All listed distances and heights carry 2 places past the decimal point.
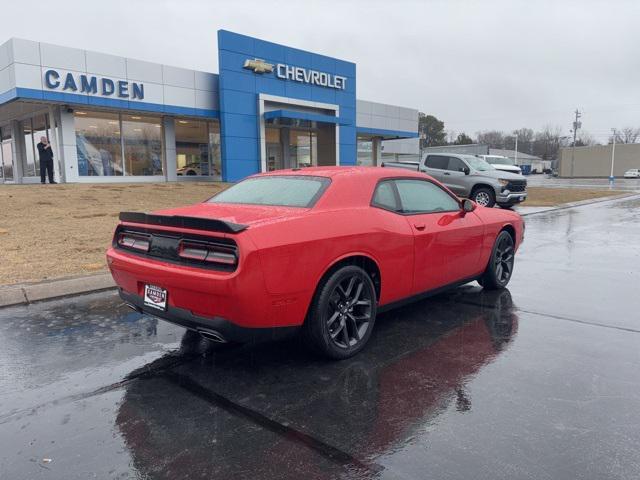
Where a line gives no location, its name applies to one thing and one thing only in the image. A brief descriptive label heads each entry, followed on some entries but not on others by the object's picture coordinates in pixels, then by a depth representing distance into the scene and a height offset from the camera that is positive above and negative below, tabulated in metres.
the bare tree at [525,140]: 128.25 +7.99
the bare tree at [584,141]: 123.29 +7.26
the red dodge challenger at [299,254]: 3.37 -0.64
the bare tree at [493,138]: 128.12 +8.54
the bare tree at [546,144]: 119.50 +6.36
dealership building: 18.45 +2.64
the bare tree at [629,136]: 115.56 +7.81
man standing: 17.91 +0.52
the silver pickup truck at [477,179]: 16.28 -0.30
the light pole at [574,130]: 73.76 +6.77
